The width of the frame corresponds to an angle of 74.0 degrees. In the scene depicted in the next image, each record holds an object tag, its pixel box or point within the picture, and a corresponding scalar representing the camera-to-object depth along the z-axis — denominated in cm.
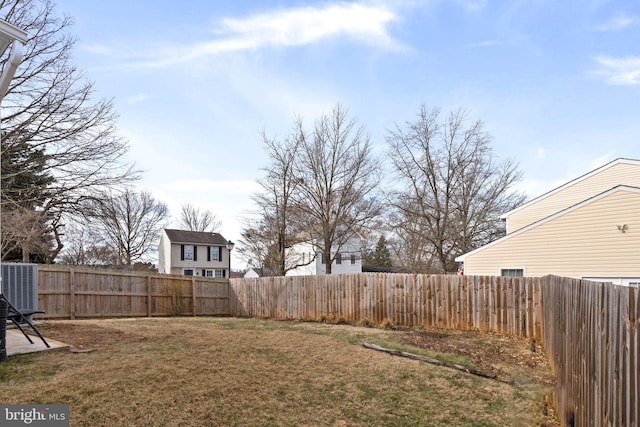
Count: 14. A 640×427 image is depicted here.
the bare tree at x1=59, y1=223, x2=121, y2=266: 3500
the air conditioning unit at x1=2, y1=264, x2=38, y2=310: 912
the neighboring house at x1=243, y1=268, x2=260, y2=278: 4150
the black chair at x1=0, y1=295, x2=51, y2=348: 641
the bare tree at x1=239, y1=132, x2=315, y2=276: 2247
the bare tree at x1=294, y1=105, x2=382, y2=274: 2172
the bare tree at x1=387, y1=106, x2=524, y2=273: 2406
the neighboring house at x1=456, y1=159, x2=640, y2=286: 1159
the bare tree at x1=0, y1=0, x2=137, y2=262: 1055
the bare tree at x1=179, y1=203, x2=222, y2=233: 4772
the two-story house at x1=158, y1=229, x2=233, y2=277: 3706
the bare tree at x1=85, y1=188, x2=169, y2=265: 3850
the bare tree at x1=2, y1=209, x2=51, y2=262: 1180
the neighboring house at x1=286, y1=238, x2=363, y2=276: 2542
